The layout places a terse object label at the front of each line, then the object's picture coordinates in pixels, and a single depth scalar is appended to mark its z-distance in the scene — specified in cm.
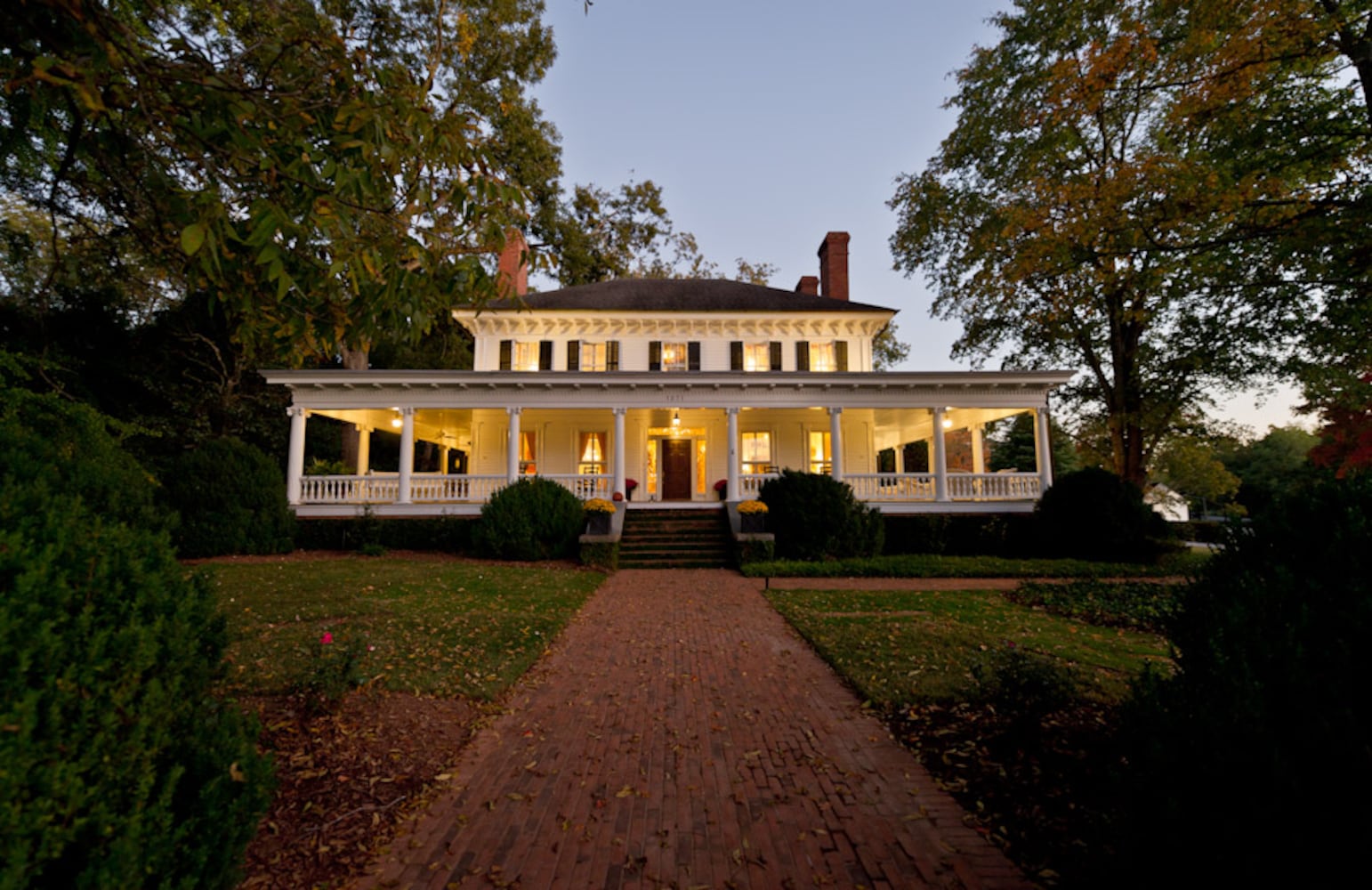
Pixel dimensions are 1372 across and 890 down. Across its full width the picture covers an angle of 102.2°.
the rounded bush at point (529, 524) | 1313
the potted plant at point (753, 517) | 1367
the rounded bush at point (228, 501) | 1259
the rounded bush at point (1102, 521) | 1350
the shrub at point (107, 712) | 143
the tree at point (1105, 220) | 873
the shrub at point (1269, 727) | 162
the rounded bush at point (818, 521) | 1330
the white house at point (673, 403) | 1603
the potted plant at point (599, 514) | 1345
